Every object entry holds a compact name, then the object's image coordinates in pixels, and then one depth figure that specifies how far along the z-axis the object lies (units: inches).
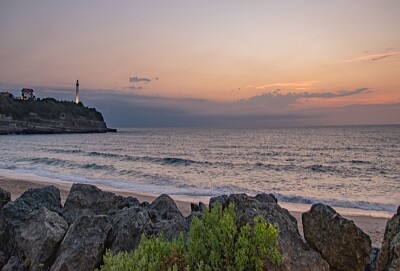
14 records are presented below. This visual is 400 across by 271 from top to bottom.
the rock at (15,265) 262.4
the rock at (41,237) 256.2
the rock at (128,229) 245.6
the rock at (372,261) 217.7
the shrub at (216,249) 160.6
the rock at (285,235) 186.4
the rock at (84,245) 233.7
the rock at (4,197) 355.3
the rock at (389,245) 184.5
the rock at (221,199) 327.1
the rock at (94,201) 378.0
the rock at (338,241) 218.5
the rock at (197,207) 396.9
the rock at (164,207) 349.9
